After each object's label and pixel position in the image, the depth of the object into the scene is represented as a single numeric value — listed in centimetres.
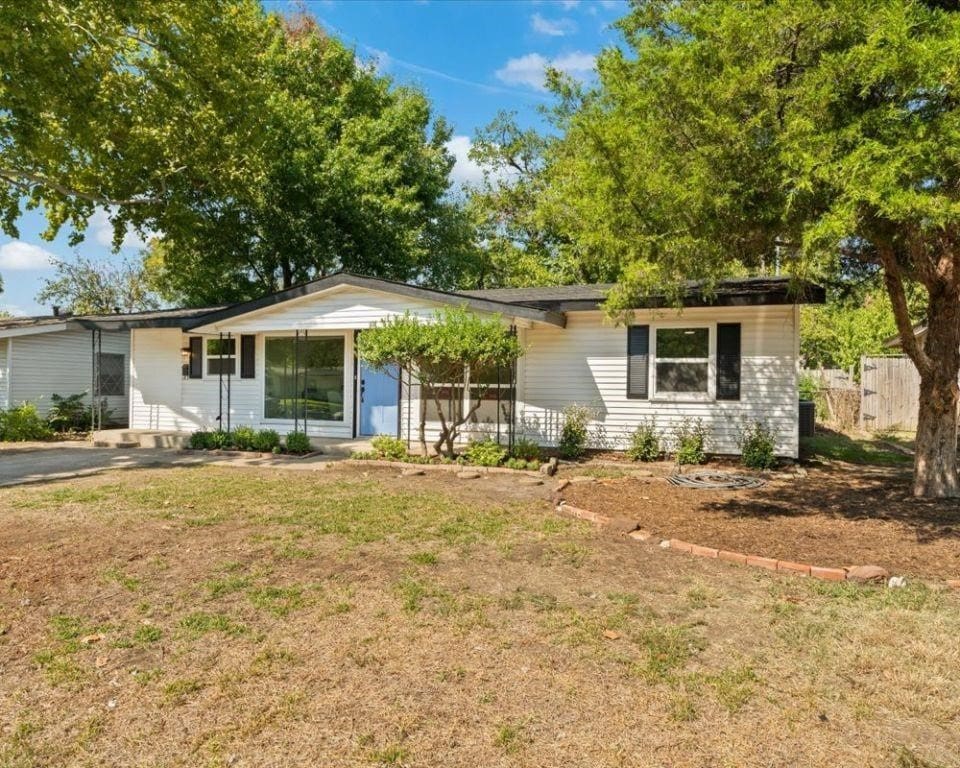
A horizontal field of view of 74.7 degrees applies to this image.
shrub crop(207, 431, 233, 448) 1210
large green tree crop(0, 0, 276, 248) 858
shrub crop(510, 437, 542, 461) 1023
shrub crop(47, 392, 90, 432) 1552
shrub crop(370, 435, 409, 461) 1029
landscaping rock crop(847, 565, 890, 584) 463
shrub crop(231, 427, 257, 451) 1177
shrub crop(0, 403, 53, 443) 1406
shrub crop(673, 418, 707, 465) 1041
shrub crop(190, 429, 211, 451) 1225
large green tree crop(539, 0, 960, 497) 461
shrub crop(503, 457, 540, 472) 967
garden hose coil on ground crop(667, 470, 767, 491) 839
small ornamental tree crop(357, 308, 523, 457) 913
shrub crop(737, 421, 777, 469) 1008
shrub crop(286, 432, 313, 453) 1141
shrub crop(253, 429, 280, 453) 1159
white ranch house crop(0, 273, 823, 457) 1055
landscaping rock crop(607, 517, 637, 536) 604
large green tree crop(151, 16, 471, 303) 1973
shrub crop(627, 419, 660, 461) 1075
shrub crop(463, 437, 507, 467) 986
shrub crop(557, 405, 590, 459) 1104
